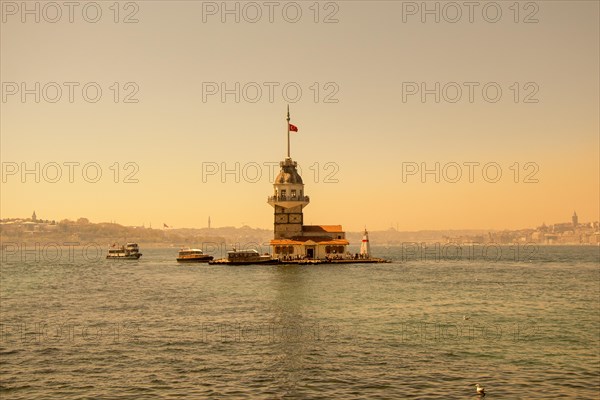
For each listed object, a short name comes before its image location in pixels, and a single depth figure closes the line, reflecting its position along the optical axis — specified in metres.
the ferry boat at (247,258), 112.97
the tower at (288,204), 116.25
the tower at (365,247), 120.06
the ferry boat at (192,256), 133.38
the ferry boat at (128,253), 160.88
